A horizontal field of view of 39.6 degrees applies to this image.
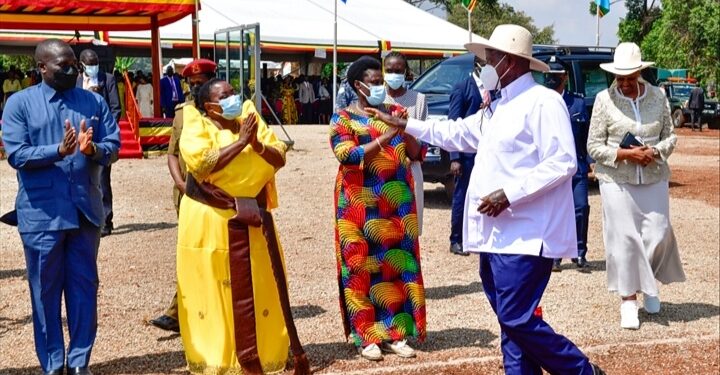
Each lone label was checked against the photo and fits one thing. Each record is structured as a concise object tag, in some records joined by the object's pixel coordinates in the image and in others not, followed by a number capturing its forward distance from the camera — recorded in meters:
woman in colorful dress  6.22
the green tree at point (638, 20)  56.44
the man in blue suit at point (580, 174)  9.21
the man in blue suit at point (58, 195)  5.43
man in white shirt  4.73
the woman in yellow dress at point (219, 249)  5.65
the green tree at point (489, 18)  69.00
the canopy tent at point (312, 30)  28.83
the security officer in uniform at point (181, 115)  6.30
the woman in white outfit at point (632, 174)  7.18
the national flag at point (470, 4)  26.70
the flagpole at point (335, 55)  25.58
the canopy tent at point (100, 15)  18.31
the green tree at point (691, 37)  44.46
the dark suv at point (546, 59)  13.83
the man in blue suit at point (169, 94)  23.30
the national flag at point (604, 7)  28.30
